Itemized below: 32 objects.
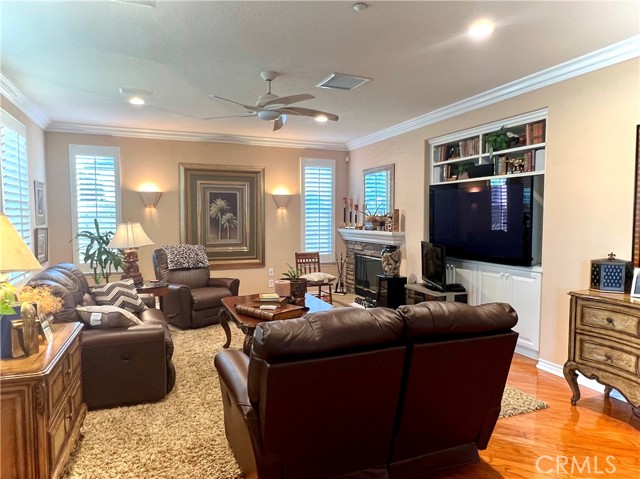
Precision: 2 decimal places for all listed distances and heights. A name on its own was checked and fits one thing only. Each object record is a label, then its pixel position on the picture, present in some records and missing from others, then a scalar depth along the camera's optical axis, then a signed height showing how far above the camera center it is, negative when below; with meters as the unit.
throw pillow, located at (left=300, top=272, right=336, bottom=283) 6.23 -0.84
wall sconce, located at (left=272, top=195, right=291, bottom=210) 7.14 +0.38
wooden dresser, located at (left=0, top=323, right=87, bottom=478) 1.87 -0.91
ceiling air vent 3.87 +1.36
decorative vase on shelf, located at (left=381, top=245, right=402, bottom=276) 6.02 -0.57
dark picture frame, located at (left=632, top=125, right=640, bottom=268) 3.14 +0.05
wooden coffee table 3.51 -0.86
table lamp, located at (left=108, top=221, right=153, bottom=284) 4.85 -0.24
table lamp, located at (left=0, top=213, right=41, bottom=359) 2.02 -0.33
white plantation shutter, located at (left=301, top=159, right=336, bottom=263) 7.40 +0.27
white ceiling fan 3.50 +1.02
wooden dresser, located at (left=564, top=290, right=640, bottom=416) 2.81 -0.87
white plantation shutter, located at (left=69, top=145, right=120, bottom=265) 6.04 +0.50
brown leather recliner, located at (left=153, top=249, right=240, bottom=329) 5.10 -0.91
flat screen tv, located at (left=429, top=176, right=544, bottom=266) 4.12 +0.03
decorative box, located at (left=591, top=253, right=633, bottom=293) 3.14 -0.40
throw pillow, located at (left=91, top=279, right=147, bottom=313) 3.85 -0.70
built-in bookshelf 4.11 +0.80
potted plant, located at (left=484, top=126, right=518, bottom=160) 4.41 +0.89
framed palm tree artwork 6.63 +0.16
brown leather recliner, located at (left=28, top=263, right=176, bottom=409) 2.95 -1.01
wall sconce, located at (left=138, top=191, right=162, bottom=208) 6.34 +0.38
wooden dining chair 6.89 -0.69
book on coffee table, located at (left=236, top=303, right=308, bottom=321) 3.65 -0.81
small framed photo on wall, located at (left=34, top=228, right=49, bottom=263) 5.13 -0.28
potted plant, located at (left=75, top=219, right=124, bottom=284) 5.57 -0.45
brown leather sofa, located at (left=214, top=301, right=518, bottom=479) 1.80 -0.81
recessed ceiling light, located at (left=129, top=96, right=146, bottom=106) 4.55 +1.37
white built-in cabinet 4.09 -0.73
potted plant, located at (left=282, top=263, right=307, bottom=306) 4.24 -0.71
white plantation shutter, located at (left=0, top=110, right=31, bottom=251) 3.94 +0.49
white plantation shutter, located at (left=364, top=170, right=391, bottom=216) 6.49 +0.49
